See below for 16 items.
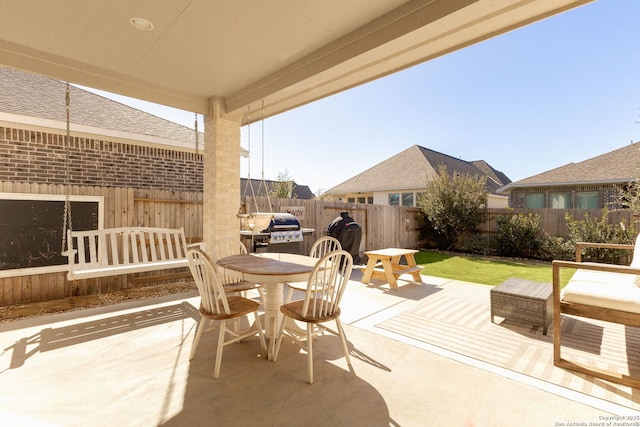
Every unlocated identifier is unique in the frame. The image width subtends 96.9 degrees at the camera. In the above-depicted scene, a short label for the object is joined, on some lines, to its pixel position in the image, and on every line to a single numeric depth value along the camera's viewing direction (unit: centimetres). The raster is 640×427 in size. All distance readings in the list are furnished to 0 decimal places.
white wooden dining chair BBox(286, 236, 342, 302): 363
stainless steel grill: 571
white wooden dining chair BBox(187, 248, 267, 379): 239
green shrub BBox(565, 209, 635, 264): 710
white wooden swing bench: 387
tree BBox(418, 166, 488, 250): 999
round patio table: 251
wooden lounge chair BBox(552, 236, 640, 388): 223
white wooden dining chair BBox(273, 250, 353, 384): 233
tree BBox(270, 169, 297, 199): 1772
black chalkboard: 415
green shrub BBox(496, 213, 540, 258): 885
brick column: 491
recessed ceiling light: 276
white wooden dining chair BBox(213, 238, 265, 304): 329
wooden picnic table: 514
